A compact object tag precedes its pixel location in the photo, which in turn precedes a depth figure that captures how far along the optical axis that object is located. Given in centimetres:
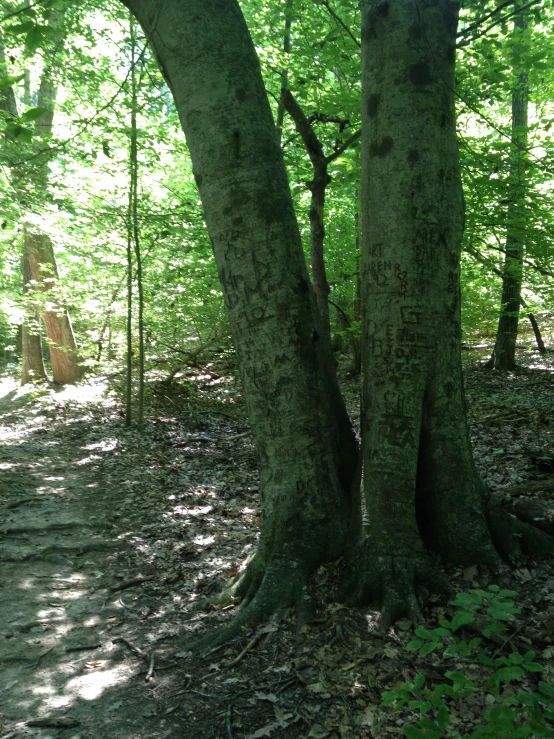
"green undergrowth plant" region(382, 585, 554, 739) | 158
